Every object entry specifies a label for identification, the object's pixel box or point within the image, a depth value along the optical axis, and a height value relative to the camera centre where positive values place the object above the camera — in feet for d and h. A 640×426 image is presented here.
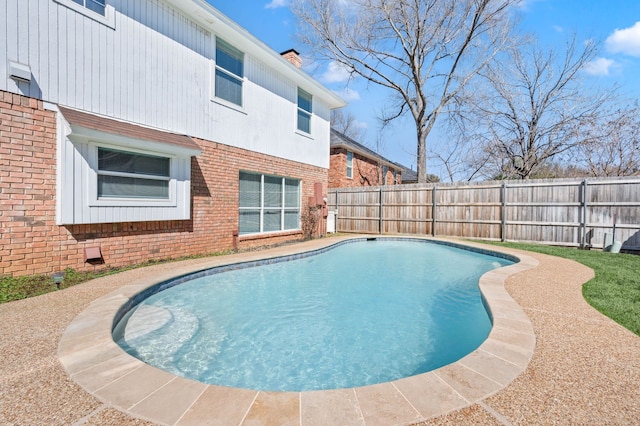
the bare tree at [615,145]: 53.49 +13.68
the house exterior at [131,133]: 15.33 +4.93
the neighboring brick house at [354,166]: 56.80 +9.58
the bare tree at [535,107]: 54.49 +21.45
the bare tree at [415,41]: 48.70 +30.92
